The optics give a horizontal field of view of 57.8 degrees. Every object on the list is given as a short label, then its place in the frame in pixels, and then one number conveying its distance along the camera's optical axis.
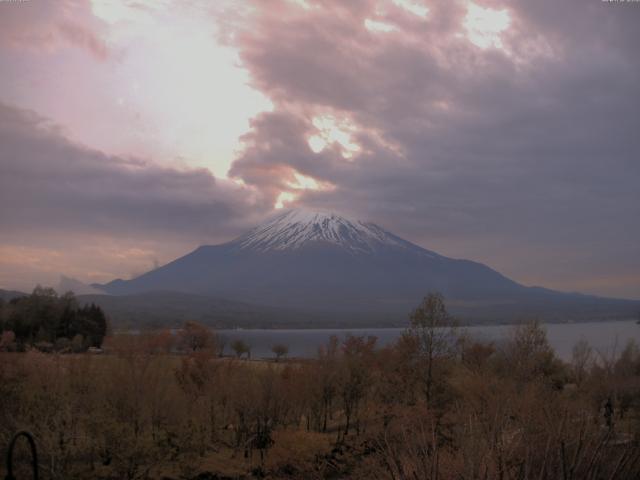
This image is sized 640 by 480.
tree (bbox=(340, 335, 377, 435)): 40.00
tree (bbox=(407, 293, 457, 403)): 40.44
